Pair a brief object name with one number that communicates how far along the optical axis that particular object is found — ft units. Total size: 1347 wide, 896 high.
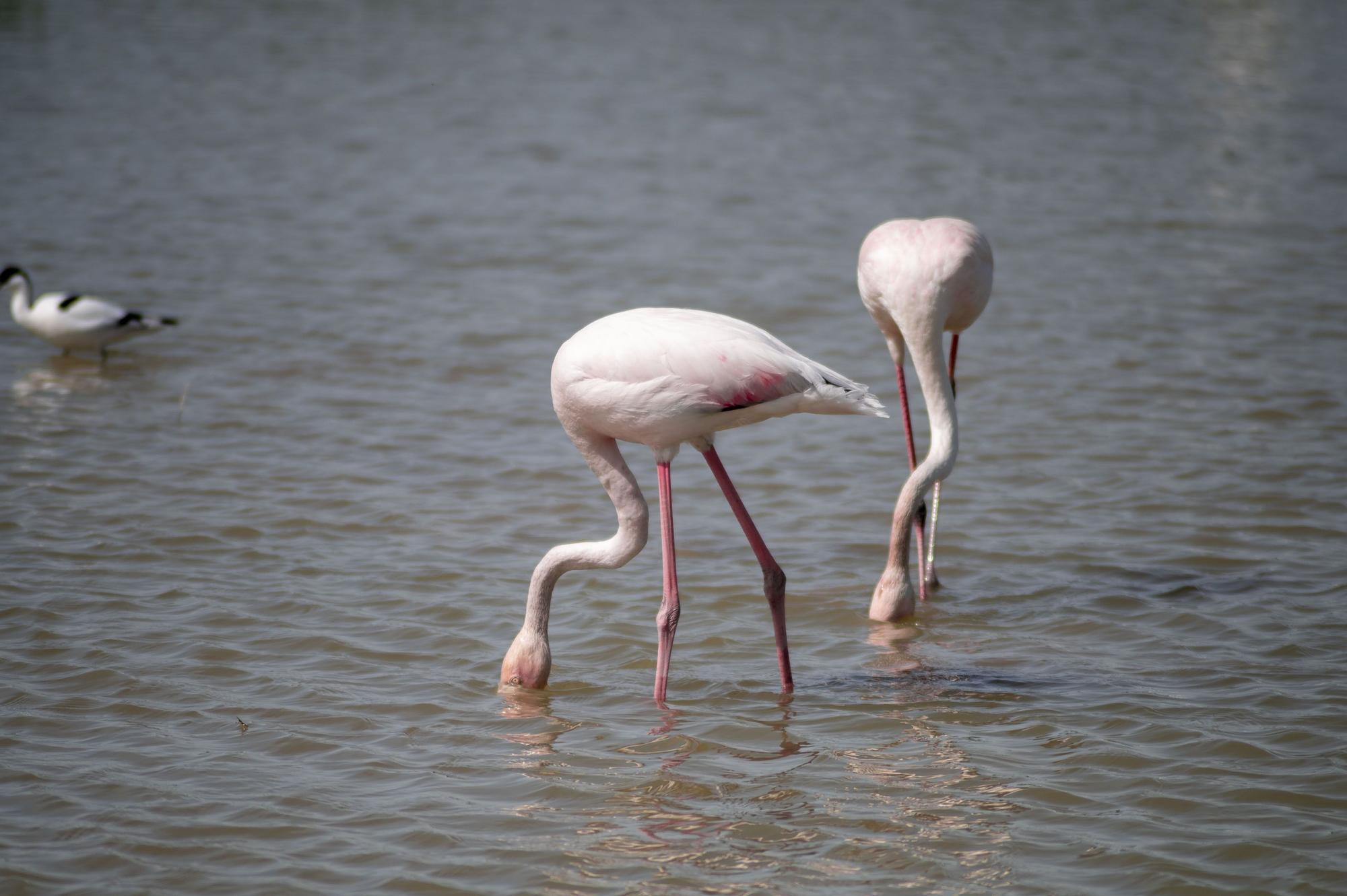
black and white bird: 63.82
